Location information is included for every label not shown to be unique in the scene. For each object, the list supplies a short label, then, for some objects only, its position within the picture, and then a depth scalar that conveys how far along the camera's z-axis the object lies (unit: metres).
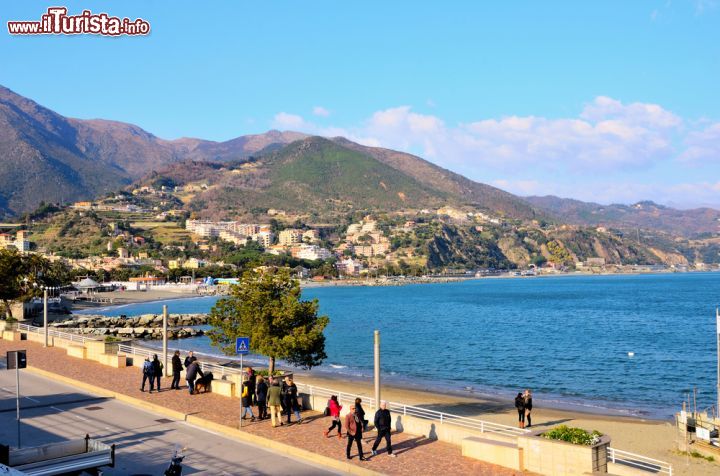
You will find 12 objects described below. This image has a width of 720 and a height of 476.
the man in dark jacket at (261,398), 16.44
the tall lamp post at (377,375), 15.78
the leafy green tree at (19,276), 46.03
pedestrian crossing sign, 16.11
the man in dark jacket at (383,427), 13.33
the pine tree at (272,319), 20.94
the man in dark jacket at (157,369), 19.60
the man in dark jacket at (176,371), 20.64
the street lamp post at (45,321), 30.62
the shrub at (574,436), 11.59
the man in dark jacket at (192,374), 19.41
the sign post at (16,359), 13.98
